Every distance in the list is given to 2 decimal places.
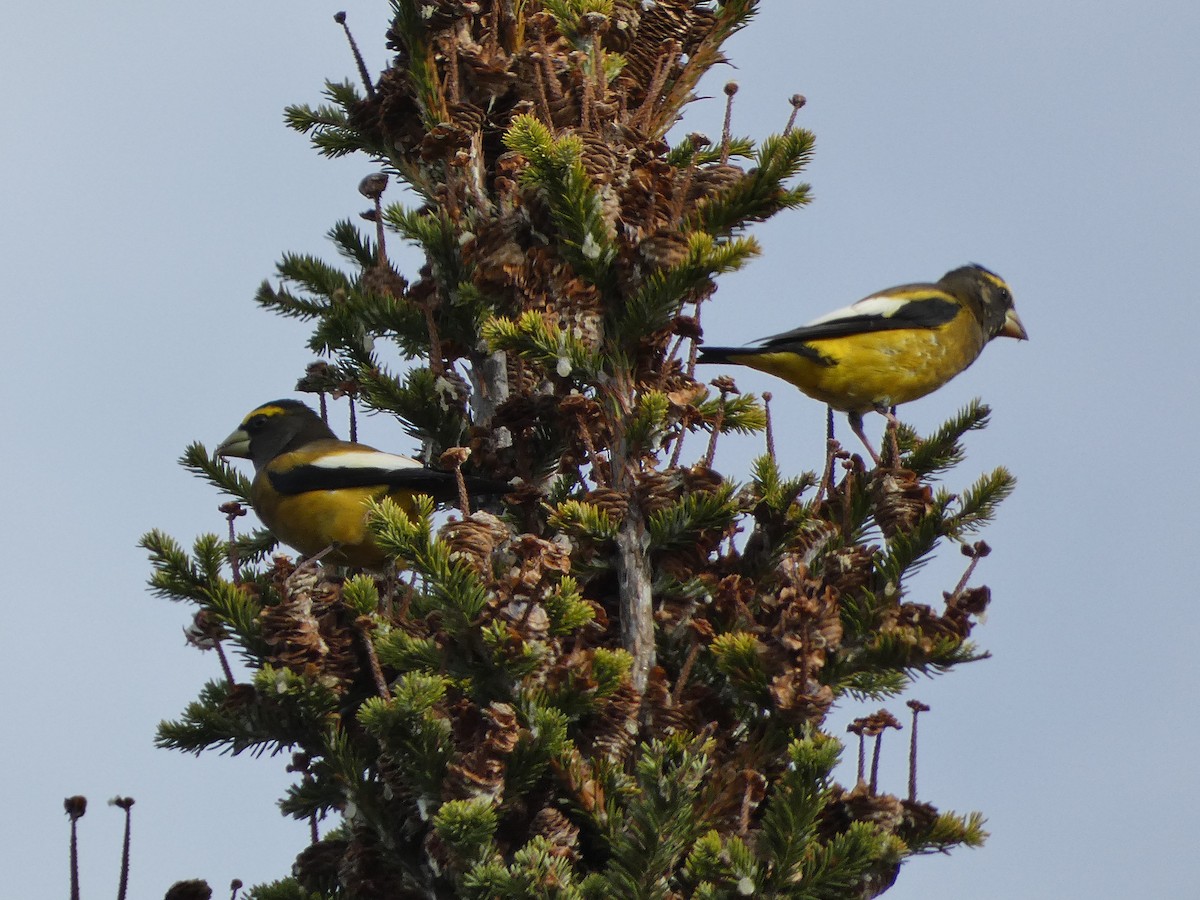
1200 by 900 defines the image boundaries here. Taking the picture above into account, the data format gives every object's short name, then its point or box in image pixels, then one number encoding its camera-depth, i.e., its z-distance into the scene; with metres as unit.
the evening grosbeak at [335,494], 12.91
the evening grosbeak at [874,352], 13.06
